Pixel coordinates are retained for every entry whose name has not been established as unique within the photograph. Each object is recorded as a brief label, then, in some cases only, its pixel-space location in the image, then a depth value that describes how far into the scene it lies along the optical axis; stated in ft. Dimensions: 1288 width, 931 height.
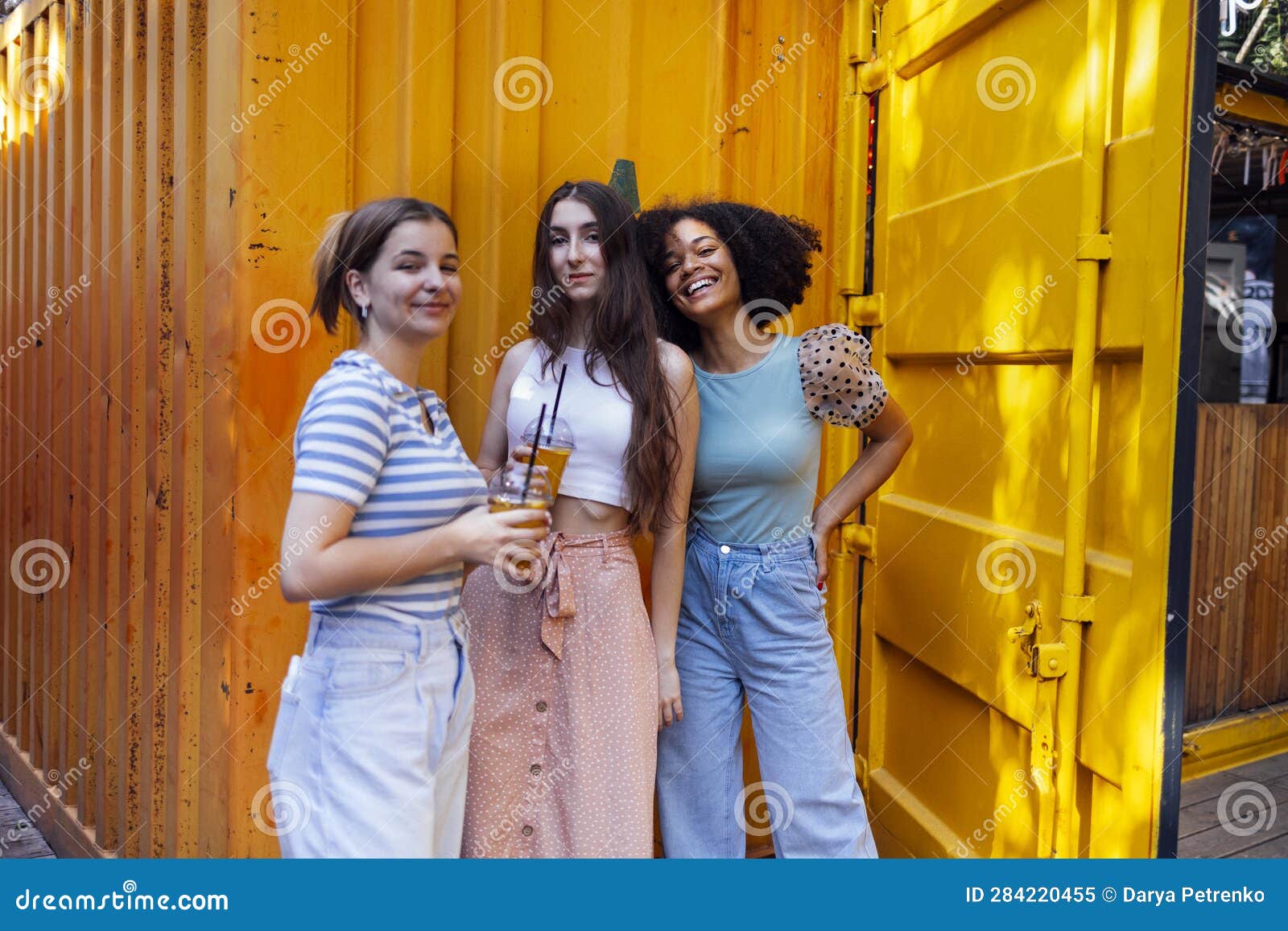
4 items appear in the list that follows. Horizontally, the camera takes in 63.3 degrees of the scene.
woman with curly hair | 7.32
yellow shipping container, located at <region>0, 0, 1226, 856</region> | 6.64
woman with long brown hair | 6.68
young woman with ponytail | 5.04
